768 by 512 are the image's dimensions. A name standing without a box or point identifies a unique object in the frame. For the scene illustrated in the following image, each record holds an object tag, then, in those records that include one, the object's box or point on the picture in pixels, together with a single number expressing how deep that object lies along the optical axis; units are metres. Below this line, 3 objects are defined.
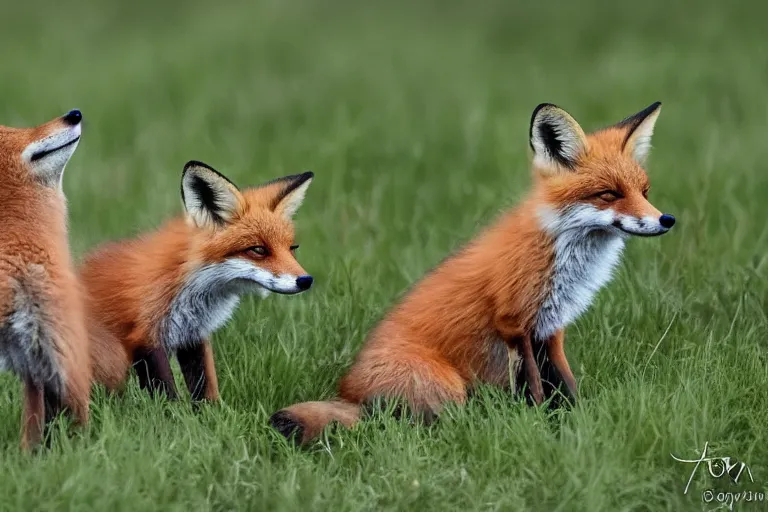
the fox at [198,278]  10.64
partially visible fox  9.34
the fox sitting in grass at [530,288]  10.64
